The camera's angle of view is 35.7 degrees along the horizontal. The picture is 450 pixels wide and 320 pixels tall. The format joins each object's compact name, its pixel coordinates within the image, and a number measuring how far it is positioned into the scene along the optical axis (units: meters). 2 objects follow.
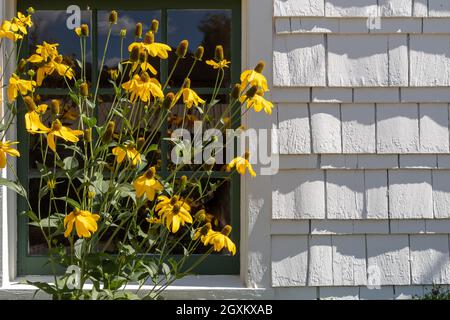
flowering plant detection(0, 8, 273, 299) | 2.33
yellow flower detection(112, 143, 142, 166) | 2.39
